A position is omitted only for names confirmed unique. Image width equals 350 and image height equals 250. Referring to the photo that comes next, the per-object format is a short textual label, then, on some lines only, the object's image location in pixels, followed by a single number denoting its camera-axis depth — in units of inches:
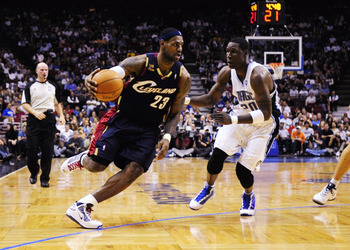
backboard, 605.9
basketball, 158.4
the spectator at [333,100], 772.6
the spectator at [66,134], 561.3
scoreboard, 538.3
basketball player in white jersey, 190.2
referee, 288.5
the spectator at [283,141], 624.0
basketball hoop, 595.2
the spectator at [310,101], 743.8
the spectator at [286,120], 658.8
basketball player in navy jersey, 170.4
